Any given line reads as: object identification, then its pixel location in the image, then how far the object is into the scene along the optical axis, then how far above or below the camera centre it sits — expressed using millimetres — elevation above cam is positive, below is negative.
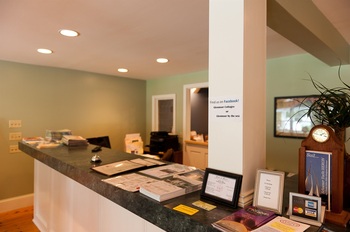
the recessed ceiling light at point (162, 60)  3061 +809
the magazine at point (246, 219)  699 -338
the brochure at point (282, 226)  686 -339
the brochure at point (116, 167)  1340 -326
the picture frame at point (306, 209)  725 -301
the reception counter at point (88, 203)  824 -512
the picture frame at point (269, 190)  802 -266
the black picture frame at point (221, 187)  846 -275
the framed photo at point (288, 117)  2766 -3
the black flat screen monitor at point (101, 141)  3660 -400
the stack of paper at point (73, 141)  2259 -247
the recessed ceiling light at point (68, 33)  2028 +785
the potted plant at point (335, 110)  886 +37
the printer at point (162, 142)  4066 -447
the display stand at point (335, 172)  762 -189
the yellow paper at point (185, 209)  806 -340
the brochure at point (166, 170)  1291 -333
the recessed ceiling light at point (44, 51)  2613 +797
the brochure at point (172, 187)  928 -322
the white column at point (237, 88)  880 +127
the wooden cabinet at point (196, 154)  3922 -656
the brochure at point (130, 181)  1080 -337
